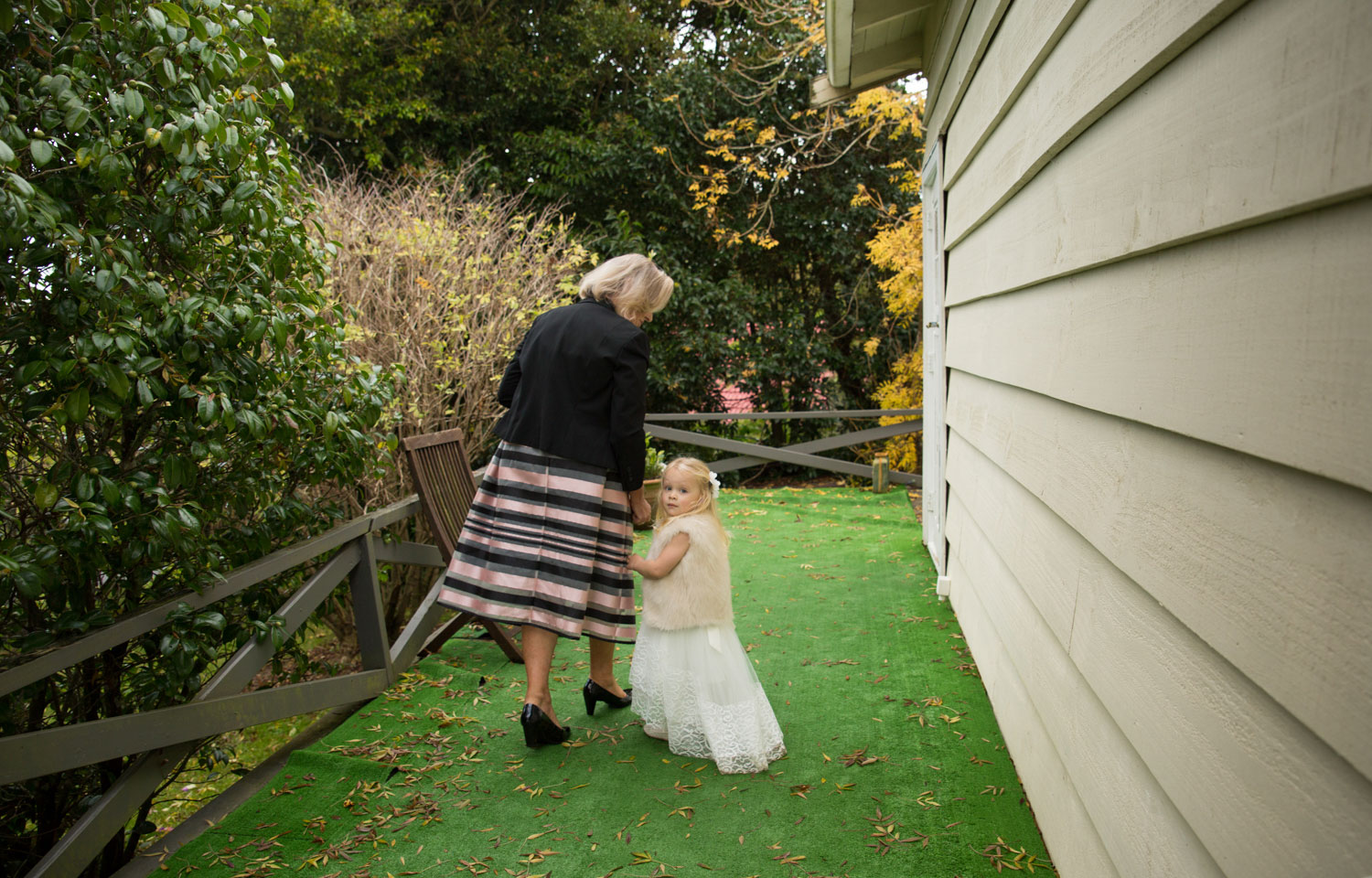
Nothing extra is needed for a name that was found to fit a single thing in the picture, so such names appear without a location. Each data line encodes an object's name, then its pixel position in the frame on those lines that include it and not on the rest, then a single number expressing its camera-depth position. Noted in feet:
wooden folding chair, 13.43
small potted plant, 24.13
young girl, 10.09
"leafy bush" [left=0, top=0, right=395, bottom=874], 6.64
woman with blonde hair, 10.41
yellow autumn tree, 29.68
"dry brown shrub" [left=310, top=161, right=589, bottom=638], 19.19
